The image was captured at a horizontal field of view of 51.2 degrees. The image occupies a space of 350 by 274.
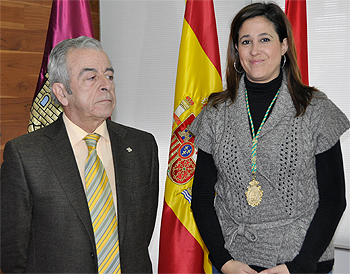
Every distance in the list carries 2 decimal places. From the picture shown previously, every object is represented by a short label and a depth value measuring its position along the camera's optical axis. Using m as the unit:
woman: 1.53
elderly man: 1.42
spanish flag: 2.27
